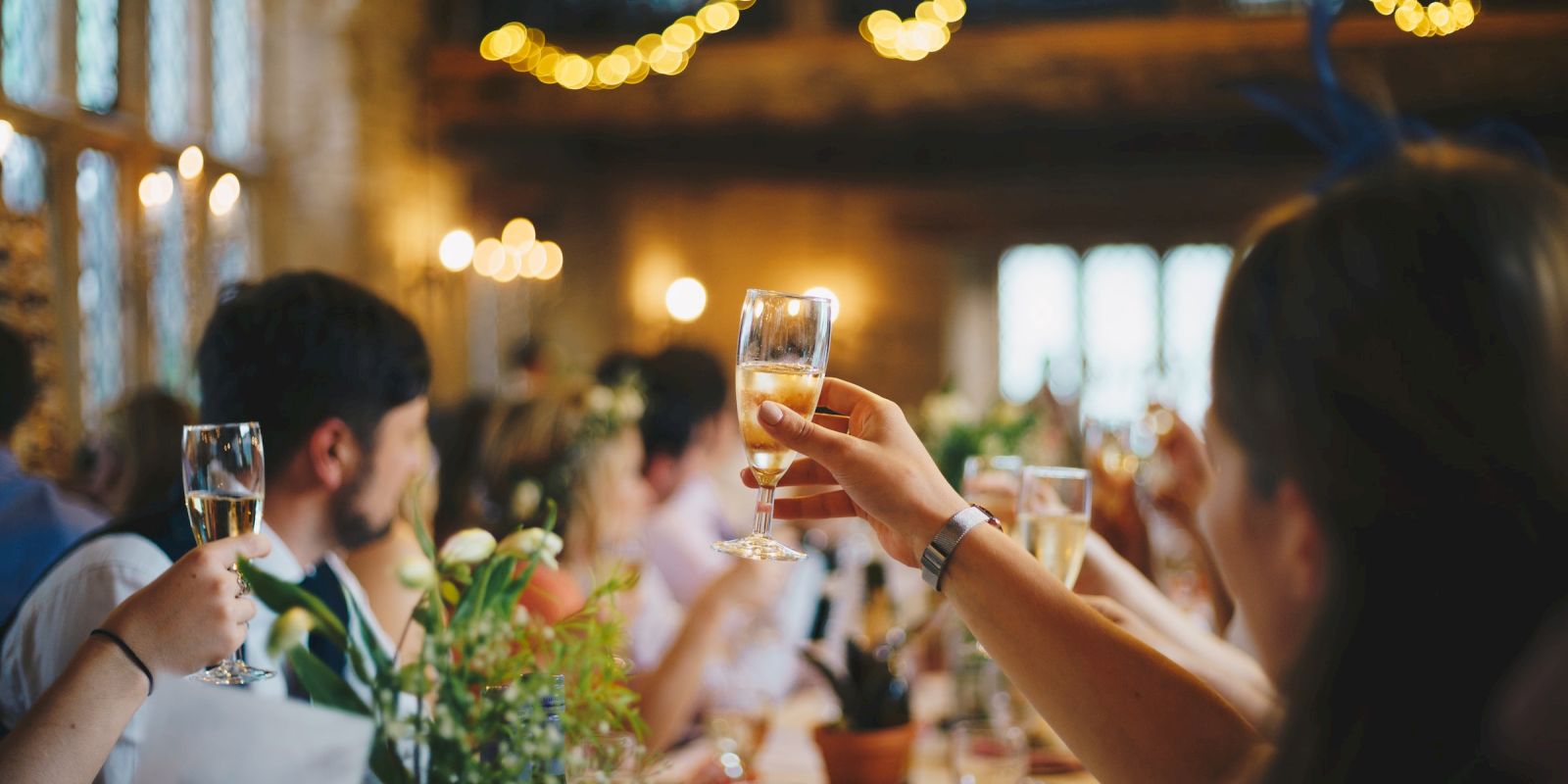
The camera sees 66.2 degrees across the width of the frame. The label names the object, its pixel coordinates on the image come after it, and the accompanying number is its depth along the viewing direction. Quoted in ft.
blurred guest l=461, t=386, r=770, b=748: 9.76
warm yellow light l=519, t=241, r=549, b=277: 31.50
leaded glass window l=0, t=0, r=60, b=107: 17.24
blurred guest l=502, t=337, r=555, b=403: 26.35
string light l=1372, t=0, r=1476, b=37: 19.10
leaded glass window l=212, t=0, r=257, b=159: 22.90
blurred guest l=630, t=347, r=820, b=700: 11.18
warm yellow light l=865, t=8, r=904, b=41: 24.09
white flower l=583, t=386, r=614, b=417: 10.24
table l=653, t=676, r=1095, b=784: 7.00
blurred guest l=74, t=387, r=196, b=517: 10.46
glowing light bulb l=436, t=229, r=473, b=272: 28.71
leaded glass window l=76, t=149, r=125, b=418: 19.04
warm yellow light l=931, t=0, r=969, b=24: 24.81
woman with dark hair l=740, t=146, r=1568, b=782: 2.68
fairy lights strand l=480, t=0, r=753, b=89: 26.35
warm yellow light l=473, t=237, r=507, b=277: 30.91
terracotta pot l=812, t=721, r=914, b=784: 6.23
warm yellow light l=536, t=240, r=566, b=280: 32.81
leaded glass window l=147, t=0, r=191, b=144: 20.93
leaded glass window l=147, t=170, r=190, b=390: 20.58
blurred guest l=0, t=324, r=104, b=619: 8.51
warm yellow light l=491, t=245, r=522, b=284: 31.19
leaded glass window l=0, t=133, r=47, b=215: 17.13
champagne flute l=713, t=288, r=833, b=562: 4.20
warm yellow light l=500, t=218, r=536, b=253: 31.94
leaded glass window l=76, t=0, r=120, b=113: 19.12
